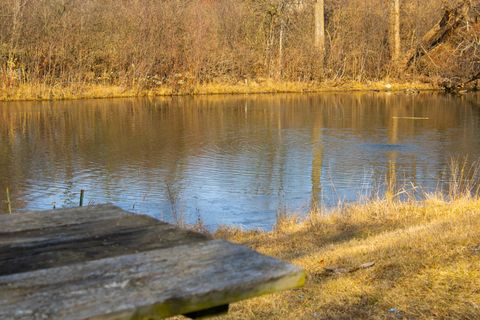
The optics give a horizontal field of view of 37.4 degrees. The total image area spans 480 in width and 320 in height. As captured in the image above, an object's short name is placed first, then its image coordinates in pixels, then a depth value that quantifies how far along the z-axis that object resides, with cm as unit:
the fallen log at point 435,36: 3217
